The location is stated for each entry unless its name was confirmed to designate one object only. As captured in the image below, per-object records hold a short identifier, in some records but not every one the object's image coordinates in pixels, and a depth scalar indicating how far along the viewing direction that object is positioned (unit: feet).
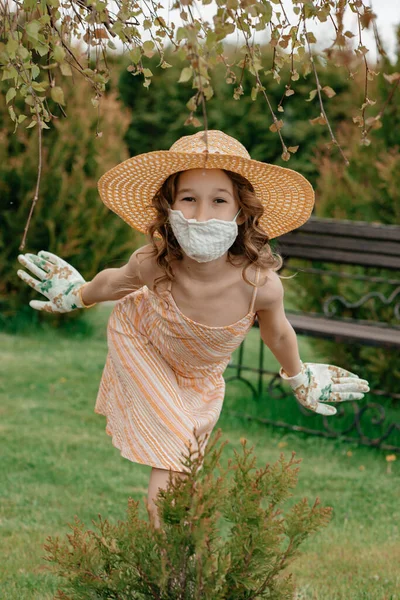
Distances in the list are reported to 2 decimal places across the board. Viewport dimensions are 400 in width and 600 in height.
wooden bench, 17.08
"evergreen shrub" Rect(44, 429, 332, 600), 6.31
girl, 8.48
